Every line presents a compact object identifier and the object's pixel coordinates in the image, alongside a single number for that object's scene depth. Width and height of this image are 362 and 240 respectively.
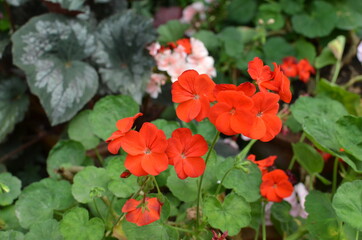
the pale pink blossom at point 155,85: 1.17
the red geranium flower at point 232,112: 0.78
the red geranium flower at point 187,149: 0.81
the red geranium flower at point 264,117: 0.79
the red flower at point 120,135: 0.81
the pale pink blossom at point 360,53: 1.10
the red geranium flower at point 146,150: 0.80
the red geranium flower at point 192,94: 0.80
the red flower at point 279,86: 0.82
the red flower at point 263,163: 0.96
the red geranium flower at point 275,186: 0.93
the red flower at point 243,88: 0.80
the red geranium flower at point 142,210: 0.81
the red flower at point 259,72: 0.82
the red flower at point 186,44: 1.15
